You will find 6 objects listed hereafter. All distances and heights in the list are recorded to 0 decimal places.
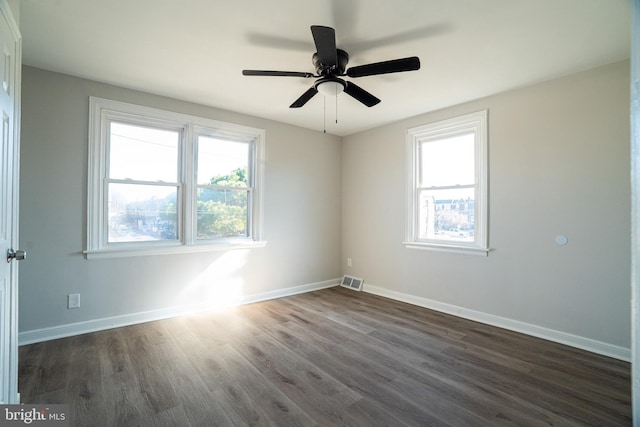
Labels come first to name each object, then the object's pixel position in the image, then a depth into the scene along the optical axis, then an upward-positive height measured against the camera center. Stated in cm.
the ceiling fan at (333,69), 181 +107
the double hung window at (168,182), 302 +38
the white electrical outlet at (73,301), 284 -87
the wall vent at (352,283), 465 -111
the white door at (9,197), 147 +8
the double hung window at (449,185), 339 +41
